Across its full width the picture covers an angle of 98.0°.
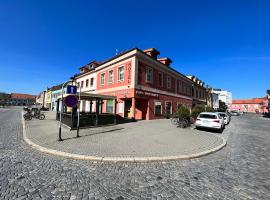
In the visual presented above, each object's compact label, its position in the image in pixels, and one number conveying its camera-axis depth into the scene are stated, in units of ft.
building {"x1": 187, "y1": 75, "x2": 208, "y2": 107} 88.36
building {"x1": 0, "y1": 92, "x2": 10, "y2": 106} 201.59
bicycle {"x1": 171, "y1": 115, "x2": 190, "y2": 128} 34.21
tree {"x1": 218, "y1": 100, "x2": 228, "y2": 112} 171.52
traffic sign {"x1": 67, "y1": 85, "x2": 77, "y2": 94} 20.77
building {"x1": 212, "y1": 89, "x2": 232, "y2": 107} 218.44
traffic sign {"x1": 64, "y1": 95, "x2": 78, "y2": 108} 19.32
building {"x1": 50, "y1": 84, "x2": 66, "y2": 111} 118.84
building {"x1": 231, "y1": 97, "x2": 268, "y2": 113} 250.88
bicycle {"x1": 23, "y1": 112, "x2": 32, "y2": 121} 43.97
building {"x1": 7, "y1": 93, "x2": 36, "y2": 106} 277.65
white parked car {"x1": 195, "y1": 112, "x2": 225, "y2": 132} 30.24
